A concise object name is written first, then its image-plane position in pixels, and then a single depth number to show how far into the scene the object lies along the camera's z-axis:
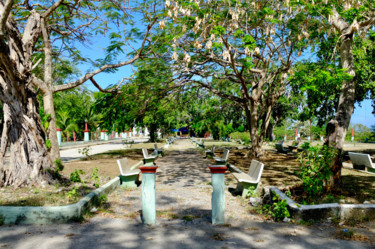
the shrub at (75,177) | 8.04
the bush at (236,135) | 50.38
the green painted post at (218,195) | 4.91
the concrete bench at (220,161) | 10.99
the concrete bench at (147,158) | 13.00
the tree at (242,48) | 9.44
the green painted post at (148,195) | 4.91
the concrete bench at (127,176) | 8.30
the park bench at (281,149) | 21.06
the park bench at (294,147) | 21.41
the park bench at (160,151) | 19.08
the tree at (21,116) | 7.05
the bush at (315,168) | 5.95
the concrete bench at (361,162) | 10.95
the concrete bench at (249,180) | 7.04
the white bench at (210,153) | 17.30
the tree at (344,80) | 6.74
